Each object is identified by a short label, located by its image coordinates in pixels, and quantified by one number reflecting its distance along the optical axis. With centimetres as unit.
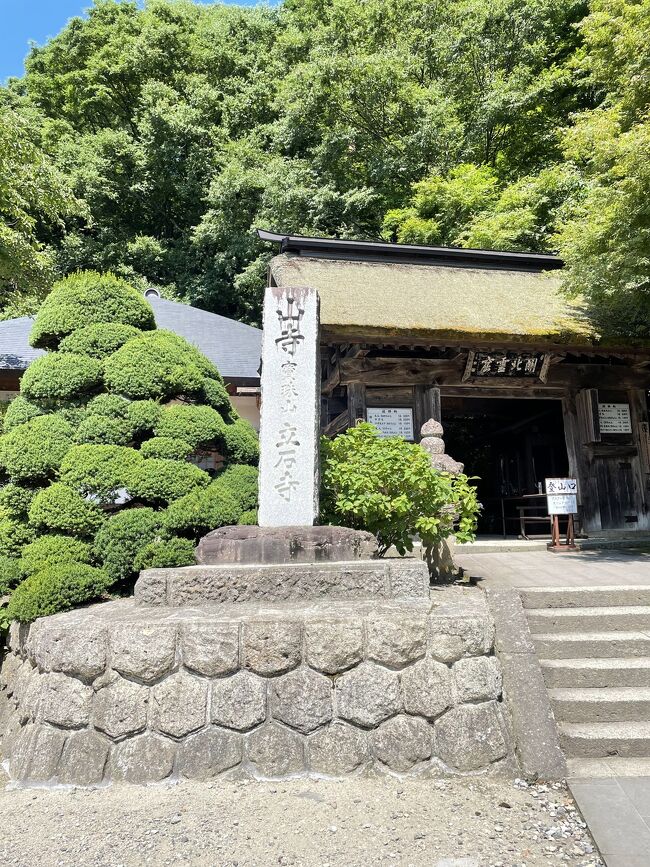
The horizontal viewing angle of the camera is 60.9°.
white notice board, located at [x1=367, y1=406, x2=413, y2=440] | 870
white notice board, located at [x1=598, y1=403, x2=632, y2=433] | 912
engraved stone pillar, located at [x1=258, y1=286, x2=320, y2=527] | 445
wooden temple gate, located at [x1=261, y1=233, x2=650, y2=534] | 816
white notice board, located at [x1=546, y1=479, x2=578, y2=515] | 787
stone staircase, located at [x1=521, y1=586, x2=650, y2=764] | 317
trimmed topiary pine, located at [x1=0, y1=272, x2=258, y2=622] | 442
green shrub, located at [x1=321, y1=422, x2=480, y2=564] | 464
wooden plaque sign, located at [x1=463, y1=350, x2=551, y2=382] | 870
